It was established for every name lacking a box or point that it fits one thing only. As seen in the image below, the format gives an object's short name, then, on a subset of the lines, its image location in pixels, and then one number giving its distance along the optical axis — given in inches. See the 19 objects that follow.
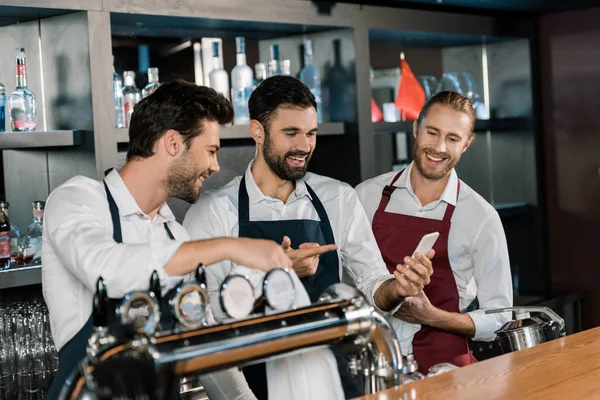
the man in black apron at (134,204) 72.1
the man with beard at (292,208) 97.0
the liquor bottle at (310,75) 143.6
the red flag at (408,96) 157.9
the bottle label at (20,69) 110.3
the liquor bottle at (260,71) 136.6
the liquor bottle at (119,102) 122.6
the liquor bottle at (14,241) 113.5
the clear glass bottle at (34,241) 112.3
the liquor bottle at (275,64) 138.4
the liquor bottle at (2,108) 111.4
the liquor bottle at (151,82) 125.0
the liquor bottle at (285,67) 136.6
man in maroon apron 109.8
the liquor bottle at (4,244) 108.8
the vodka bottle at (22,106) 111.2
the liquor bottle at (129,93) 122.3
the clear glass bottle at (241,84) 133.0
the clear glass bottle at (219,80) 134.6
